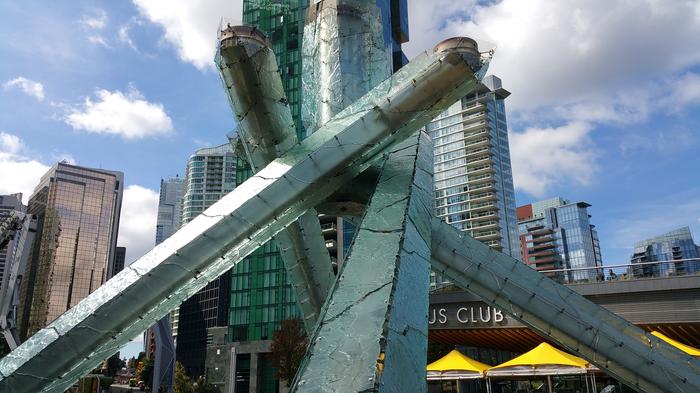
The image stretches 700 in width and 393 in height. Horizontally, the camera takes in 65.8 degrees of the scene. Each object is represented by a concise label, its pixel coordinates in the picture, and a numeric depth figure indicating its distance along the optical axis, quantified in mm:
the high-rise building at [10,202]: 150588
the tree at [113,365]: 111162
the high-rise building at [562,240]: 186625
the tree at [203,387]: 56312
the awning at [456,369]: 20750
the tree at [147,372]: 73531
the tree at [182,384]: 56500
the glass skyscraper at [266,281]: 66312
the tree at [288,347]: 48312
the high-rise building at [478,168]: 127131
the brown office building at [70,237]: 124875
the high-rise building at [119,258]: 191088
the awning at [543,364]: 18141
